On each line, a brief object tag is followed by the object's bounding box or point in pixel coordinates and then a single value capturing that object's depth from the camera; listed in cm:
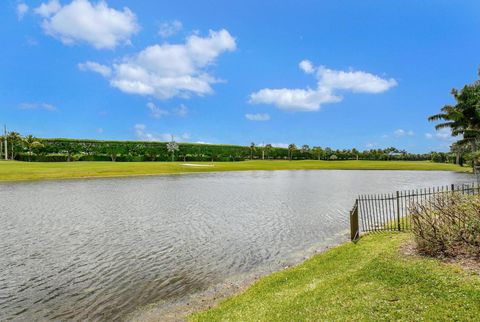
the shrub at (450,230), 857
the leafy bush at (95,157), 8358
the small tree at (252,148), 11513
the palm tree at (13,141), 8281
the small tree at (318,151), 12612
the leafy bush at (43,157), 7849
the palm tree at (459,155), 8489
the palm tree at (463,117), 4647
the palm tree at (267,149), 11744
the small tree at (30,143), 7931
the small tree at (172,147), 9093
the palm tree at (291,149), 12225
